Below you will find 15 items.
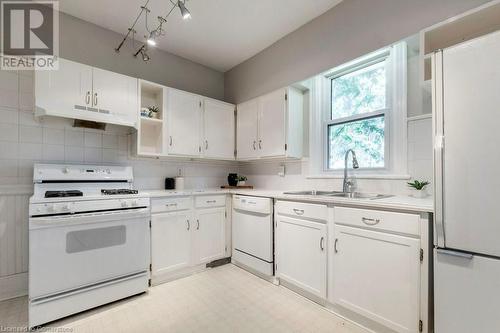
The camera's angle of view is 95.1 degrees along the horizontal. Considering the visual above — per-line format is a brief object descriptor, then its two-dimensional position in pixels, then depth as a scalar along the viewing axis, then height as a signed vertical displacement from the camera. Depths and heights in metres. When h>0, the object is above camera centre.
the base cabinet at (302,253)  1.93 -0.79
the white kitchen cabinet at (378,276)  1.42 -0.75
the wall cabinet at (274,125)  2.69 +0.53
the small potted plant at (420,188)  1.82 -0.16
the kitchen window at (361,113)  2.23 +0.58
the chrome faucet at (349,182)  2.27 -0.15
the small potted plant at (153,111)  2.69 +0.67
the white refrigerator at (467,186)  1.14 -0.10
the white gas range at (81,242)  1.70 -0.62
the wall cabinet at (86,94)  2.01 +0.70
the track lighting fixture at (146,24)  1.66 +1.58
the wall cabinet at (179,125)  2.72 +0.54
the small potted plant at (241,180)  3.40 -0.19
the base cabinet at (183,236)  2.34 -0.77
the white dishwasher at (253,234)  2.41 -0.76
